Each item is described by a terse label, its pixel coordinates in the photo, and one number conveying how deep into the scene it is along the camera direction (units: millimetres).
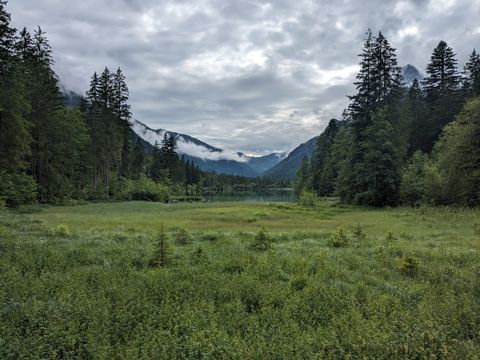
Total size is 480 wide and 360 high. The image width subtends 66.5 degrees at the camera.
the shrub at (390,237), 16359
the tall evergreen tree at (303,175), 100412
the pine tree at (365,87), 48656
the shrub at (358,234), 18594
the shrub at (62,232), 17728
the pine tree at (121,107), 71000
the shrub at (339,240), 16672
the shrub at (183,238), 16844
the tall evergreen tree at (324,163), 80562
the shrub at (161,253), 12312
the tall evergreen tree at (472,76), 58078
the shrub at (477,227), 11503
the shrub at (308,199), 48347
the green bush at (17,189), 33250
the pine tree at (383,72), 48781
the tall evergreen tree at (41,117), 43062
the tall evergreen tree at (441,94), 60000
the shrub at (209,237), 18375
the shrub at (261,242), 15453
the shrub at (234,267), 11789
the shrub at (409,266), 11663
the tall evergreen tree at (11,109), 33875
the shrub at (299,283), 10188
